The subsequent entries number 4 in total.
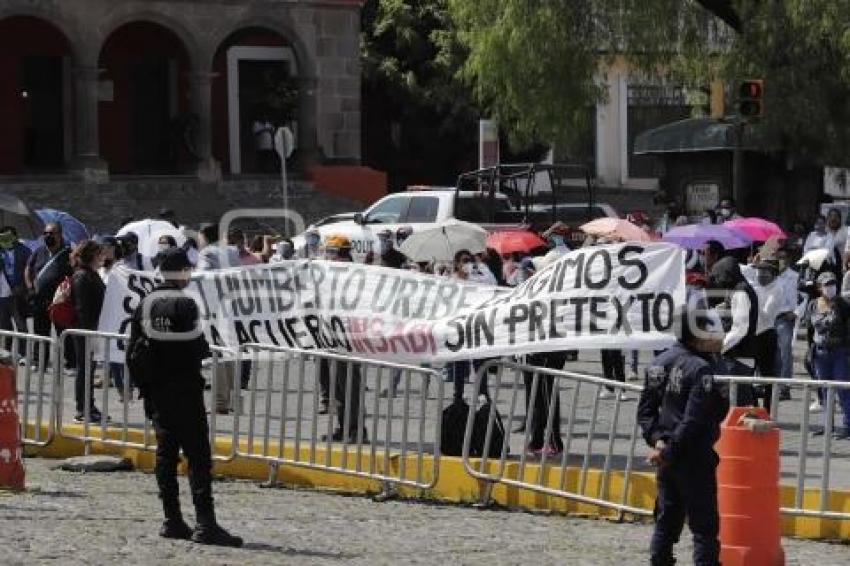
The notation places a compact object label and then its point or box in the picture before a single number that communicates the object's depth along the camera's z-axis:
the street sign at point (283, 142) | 34.97
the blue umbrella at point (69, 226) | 28.99
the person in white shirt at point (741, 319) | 17.56
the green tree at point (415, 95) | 48.44
